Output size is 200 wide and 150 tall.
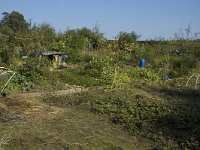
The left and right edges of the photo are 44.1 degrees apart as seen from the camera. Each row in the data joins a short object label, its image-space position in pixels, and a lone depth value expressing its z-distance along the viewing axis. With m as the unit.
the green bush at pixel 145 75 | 8.63
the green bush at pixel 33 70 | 7.52
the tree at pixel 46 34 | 11.90
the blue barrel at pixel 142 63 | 10.18
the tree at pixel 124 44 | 11.33
